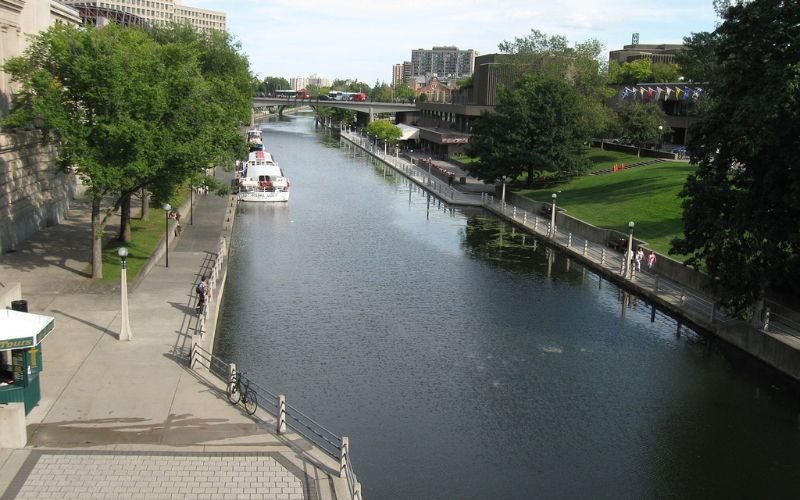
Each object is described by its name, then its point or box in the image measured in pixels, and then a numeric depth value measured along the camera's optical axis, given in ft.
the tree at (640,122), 248.32
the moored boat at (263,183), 210.38
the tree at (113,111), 98.63
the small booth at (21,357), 60.90
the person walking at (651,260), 129.29
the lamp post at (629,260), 126.10
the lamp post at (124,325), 80.07
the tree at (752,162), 84.07
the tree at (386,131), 386.73
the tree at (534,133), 212.02
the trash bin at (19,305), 73.10
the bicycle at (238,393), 66.18
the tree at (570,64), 242.99
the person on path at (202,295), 89.92
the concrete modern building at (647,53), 541.22
